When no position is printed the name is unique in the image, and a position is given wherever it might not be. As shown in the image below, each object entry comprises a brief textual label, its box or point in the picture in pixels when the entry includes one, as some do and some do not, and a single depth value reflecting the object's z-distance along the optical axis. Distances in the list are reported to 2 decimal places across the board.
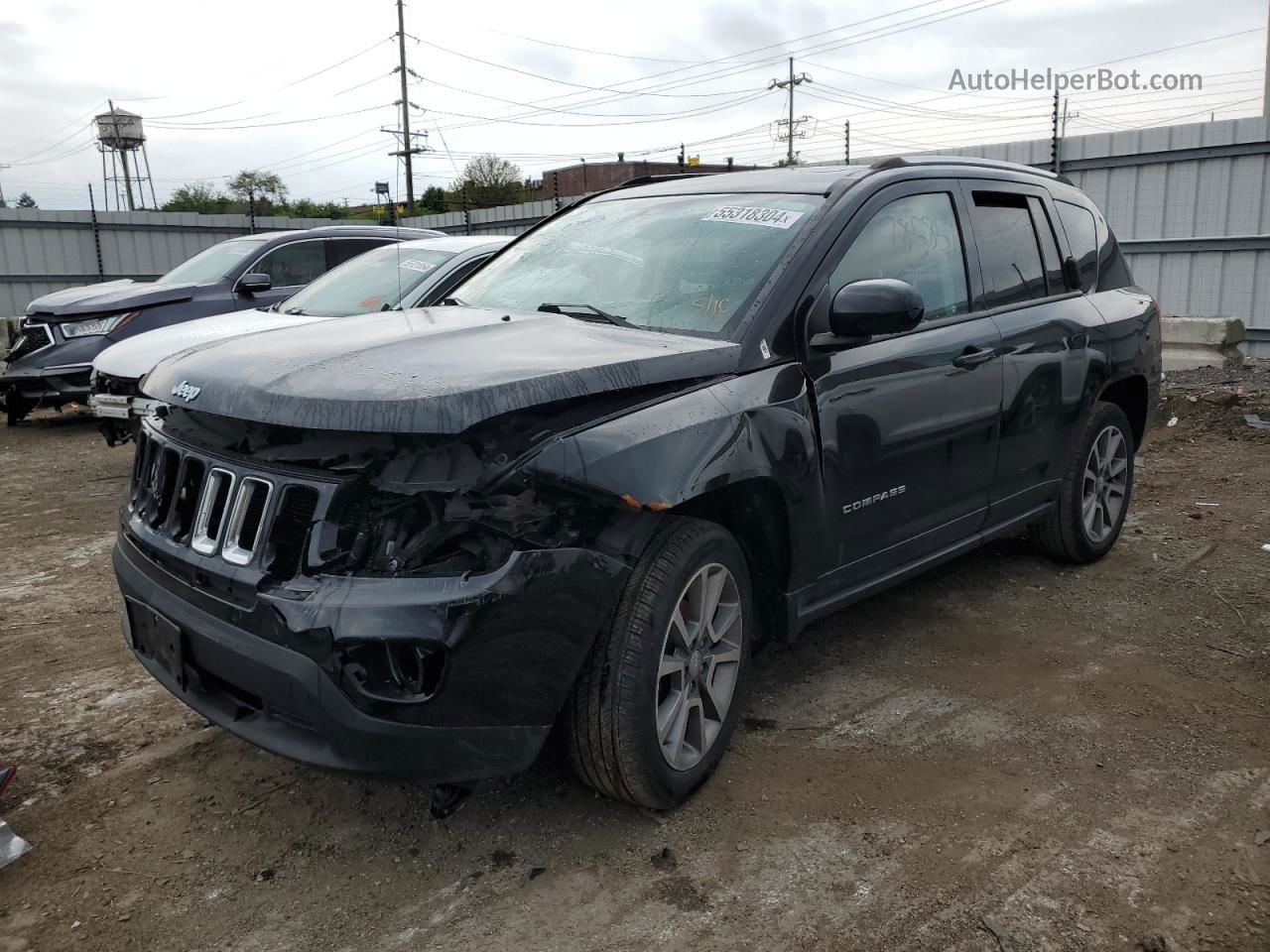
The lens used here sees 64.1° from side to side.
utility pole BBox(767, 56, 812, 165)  55.25
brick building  41.41
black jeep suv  2.34
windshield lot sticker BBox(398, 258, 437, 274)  7.01
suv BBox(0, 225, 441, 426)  8.60
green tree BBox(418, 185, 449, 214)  45.21
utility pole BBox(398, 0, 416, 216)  33.89
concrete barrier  9.55
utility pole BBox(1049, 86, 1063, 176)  11.29
